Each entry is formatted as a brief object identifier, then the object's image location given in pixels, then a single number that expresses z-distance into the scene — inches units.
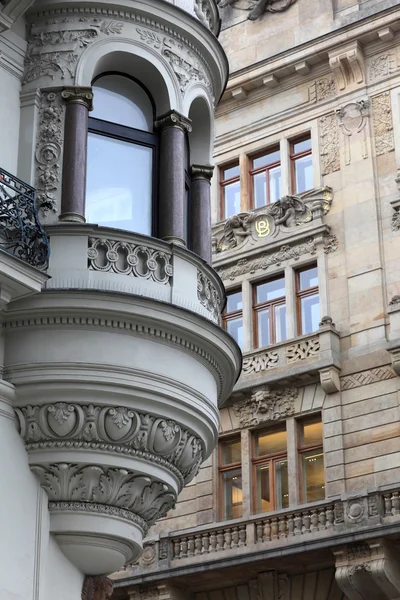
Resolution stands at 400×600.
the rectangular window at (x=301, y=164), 1284.4
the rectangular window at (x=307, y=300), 1216.2
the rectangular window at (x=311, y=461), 1152.8
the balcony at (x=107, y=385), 512.4
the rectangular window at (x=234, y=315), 1258.6
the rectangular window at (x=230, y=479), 1200.8
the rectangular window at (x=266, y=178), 1299.2
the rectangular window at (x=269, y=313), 1229.7
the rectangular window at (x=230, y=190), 1327.5
